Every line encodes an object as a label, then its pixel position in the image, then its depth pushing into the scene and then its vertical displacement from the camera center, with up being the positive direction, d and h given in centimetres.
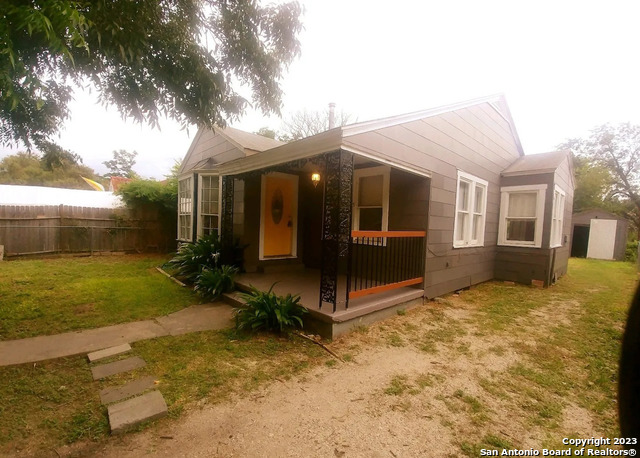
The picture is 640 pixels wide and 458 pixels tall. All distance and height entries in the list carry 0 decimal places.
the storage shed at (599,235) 1466 -45
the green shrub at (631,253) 1485 -135
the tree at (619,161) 2428 +589
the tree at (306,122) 2145 +723
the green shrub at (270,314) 360 -133
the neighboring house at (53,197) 1074 +25
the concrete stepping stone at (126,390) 225 -156
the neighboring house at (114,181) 1963 +175
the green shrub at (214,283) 499 -133
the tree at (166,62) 282 +173
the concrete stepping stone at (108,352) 288 -158
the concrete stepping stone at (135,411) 195 -153
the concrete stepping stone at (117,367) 262 -158
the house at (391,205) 381 +27
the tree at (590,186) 2164 +315
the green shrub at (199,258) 581 -105
